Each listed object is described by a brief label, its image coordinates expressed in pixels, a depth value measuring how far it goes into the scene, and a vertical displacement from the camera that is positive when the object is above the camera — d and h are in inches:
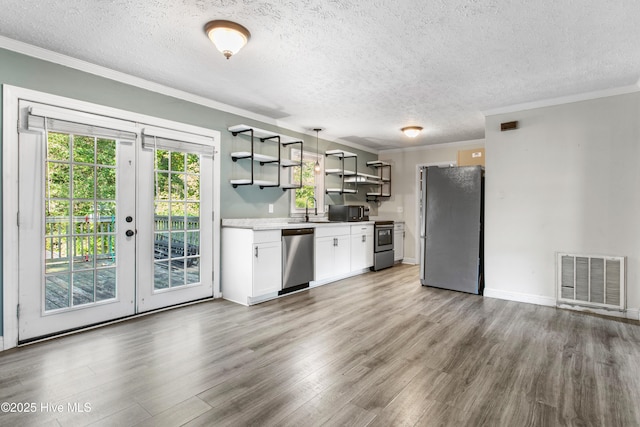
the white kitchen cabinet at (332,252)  188.9 -23.9
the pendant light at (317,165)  213.5 +31.9
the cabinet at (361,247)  216.6 -23.3
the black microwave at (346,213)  218.7 -0.2
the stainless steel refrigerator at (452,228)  175.5 -8.6
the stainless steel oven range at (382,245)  236.7 -23.9
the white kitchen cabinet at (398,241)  261.1 -23.2
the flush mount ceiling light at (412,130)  206.8 +52.7
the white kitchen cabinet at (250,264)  151.4 -25.1
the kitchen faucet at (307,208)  214.4 +3.1
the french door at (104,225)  109.0 -5.0
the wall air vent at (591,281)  139.3 -29.6
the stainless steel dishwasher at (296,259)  167.6 -24.5
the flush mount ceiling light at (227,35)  93.3 +51.7
